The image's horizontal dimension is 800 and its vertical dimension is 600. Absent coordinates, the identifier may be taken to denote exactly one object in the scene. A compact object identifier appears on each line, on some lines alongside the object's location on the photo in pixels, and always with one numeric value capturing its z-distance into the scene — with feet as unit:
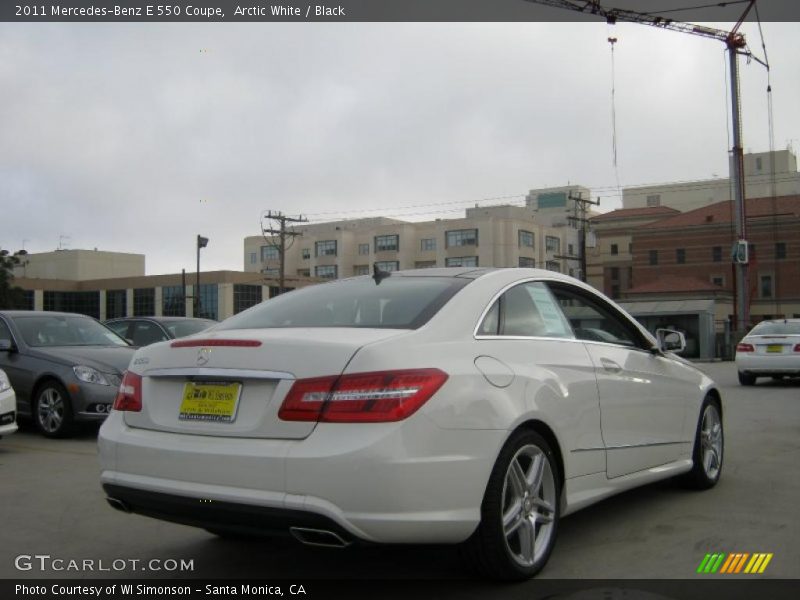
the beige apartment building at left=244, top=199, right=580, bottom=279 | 319.06
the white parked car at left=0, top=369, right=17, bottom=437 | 26.50
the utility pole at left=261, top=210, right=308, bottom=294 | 190.42
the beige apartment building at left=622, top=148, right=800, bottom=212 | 336.70
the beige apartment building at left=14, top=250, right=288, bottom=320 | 282.56
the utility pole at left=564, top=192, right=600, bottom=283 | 180.02
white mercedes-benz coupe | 11.37
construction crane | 151.43
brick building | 248.11
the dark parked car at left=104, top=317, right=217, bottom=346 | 44.96
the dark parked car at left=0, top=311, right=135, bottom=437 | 30.42
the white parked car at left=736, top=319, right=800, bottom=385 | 56.39
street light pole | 175.18
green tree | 188.75
